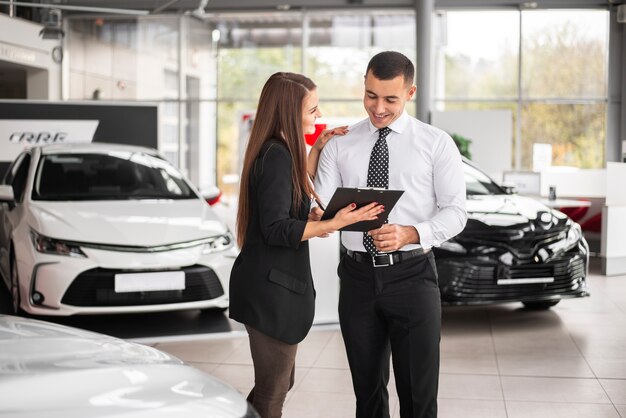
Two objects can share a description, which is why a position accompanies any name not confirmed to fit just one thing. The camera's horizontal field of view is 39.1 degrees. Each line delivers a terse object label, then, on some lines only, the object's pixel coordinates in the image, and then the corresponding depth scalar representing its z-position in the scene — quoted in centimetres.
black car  610
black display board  1019
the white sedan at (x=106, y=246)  570
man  283
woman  266
